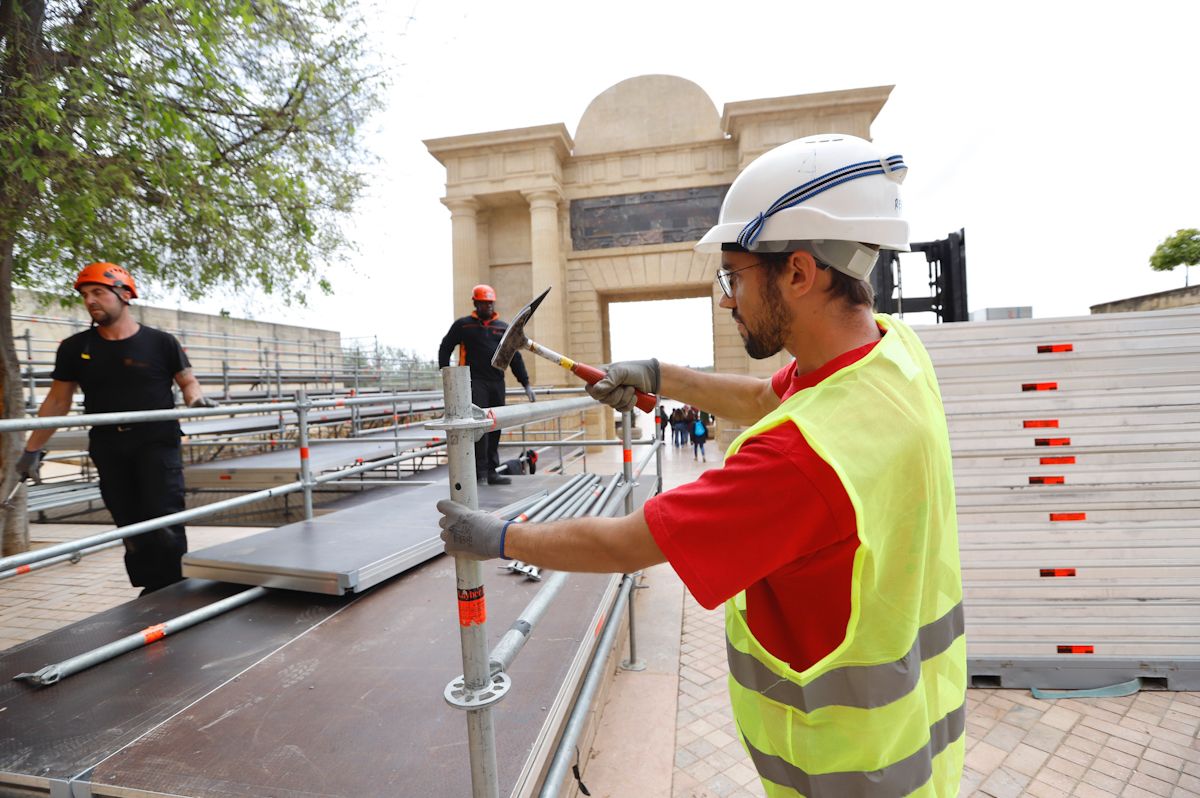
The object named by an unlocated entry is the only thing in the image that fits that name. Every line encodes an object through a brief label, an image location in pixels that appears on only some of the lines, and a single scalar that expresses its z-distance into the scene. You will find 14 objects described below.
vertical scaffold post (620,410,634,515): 3.59
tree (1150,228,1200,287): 29.45
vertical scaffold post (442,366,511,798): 1.17
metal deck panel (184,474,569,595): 2.81
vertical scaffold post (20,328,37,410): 7.05
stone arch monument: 15.52
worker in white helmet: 0.95
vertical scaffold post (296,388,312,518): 3.78
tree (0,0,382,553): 3.61
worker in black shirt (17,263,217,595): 3.18
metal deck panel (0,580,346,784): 1.72
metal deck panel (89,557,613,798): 1.53
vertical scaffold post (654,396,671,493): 4.64
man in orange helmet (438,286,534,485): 5.38
